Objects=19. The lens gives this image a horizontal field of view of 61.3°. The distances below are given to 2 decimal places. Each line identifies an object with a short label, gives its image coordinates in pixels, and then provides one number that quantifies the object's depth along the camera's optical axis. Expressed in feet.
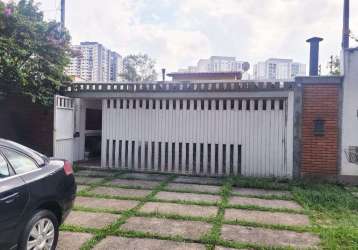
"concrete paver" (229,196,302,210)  17.12
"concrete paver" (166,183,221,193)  20.47
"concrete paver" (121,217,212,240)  12.75
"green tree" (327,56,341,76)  57.54
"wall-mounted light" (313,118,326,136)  23.32
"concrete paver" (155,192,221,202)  18.15
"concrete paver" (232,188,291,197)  19.80
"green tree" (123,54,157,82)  97.30
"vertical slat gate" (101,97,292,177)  24.62
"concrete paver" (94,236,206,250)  11.30
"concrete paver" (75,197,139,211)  16.25
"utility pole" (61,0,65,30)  37.75
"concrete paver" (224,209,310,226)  14.37
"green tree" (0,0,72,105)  23.70
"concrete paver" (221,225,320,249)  11.85
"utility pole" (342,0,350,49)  31.32
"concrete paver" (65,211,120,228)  13.57
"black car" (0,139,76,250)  8.48
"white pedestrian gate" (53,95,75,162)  25.08
